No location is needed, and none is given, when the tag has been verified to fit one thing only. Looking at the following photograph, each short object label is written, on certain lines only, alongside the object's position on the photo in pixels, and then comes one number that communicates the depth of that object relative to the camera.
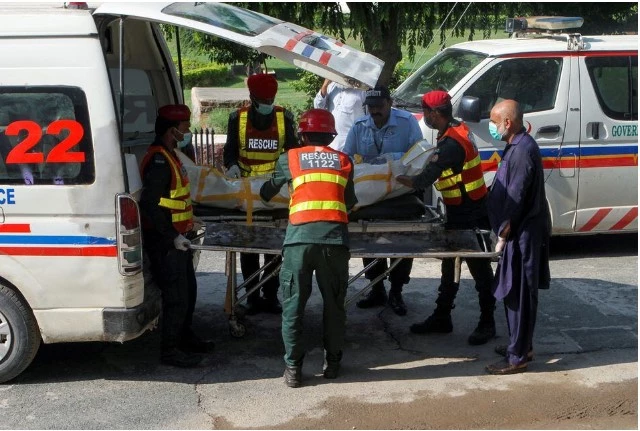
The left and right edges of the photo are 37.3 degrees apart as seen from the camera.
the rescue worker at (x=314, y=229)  5.72
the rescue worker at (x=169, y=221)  5.87
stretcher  6.27
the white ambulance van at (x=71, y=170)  5.50
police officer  7.23
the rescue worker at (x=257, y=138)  7.26
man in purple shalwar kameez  5.93
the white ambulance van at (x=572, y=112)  8.82
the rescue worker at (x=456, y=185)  6.43
